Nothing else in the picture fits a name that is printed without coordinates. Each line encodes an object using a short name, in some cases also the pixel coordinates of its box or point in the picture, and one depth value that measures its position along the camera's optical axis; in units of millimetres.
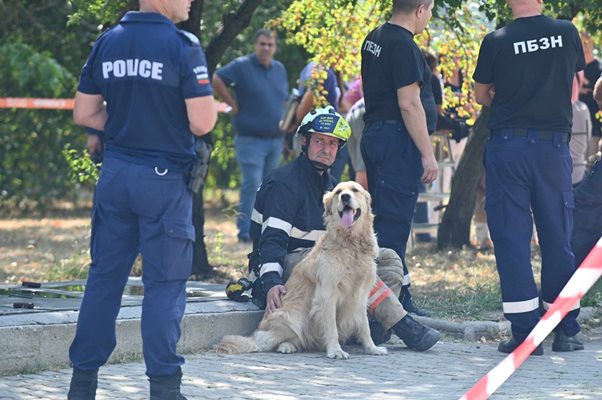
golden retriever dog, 12922
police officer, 9487
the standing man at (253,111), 24740
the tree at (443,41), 20351
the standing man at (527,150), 12813
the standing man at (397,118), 14026
